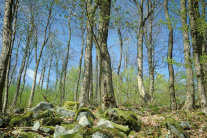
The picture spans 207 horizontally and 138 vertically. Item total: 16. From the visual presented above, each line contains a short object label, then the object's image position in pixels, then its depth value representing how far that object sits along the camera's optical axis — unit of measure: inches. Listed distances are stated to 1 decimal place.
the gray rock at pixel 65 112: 219.9
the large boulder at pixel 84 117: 171.7
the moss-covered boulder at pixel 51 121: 167.2
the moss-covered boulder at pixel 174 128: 151.1
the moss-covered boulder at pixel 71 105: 263.1
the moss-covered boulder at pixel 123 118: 181.8
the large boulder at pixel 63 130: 133.6
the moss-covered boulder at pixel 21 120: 158.6
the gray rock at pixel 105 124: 162.2
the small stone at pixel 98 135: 125.4
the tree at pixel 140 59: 403.7
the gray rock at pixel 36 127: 143.3
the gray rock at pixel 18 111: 262.4
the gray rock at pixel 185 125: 186.1
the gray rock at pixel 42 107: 241.6
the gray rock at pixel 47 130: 143.1
